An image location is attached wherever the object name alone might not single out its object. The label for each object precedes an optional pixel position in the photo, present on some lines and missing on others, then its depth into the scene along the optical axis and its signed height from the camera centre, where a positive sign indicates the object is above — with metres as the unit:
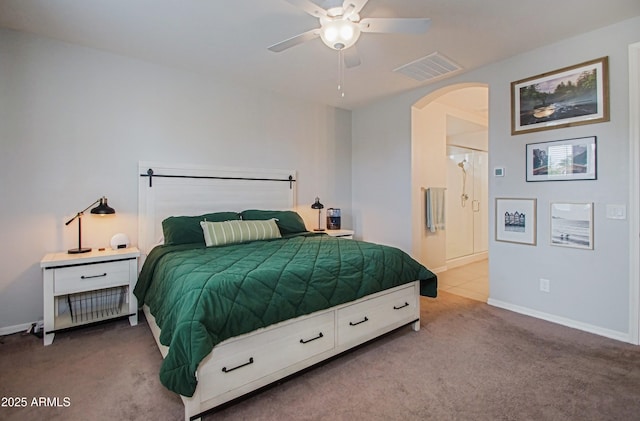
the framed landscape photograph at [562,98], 2.58 +1.00
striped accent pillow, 2.88 -0.25
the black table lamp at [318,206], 4.30 +0.00
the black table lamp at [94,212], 2.71 -0.05
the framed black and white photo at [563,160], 2.64 +0.42
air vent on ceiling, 3.08 +1.50
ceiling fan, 1.86 +1.19
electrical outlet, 2.91 -0.78
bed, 1.58 -0.55
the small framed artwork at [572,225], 2.65 -0.18
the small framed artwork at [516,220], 3.00 -0.16
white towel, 4.32 -0.02
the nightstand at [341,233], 4.09 -0.38
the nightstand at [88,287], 2.41 -0.67
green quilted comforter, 1.49 -0.51
